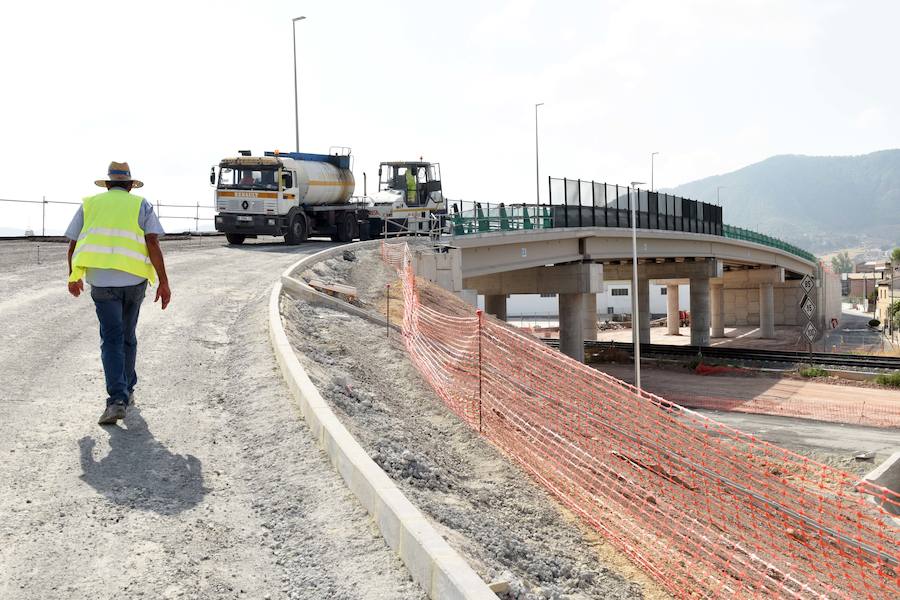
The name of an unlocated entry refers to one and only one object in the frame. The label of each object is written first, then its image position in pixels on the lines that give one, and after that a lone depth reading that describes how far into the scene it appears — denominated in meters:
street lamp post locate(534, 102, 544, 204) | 51.09
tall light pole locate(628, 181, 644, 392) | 24.38
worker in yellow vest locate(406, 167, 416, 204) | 33.38
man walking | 6.44
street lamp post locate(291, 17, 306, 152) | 37.57
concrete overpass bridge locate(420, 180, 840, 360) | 31.19
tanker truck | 27.70
